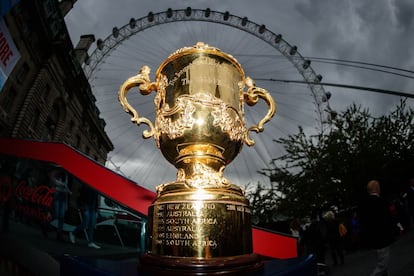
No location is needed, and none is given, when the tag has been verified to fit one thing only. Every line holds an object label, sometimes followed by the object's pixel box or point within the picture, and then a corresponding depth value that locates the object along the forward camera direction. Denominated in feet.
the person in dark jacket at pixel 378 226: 10.52
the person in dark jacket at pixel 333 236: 23.38
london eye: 83.82
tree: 47.96
